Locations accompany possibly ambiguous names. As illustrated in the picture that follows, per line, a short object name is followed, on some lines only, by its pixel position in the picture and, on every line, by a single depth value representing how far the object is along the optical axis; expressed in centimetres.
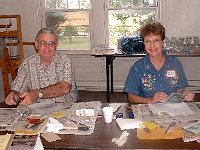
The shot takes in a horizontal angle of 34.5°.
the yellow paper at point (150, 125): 173
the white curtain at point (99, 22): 494
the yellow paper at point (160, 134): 163
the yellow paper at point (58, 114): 195
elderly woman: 239
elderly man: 249
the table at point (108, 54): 432
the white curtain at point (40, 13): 507
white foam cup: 185
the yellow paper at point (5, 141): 157
